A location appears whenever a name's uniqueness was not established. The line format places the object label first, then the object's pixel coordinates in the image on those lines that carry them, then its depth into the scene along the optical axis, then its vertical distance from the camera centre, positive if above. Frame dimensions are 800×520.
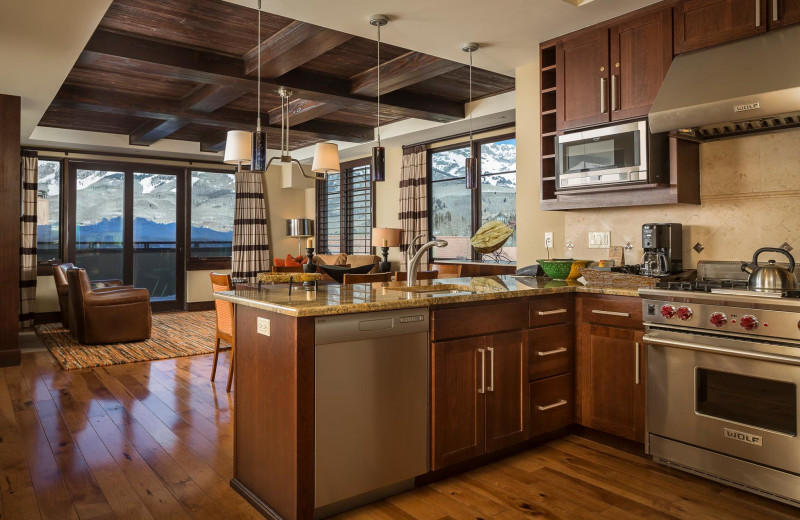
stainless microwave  3.19 +0.66
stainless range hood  2.56 +0.87
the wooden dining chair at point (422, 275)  4.10 -0.10
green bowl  3.51 -0.04
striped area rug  5.38 -0.92
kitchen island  2.09 -0.51
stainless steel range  2.33 -0.57
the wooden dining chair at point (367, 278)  3.82 -0.11
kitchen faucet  2.97 -0.03
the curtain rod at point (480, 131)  6.26 +1.59
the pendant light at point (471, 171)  4.03 +0.69
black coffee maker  3.14 +0.08
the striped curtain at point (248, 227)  9.22 +0.63
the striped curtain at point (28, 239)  7.26 +0.34
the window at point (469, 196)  6.27 +0.83
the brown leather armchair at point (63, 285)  6.82 -0.29
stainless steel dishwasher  2.14 -0.61
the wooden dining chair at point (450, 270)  6.09 -0.09
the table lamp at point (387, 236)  6.90 +0.34
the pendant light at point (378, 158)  3.38 +0.69
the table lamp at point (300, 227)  9.00 +0.60
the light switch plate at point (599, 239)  3.75 +0.16
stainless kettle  2.47 -0.08
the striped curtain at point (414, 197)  7.23 +0.89
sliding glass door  8.20 +0.59
